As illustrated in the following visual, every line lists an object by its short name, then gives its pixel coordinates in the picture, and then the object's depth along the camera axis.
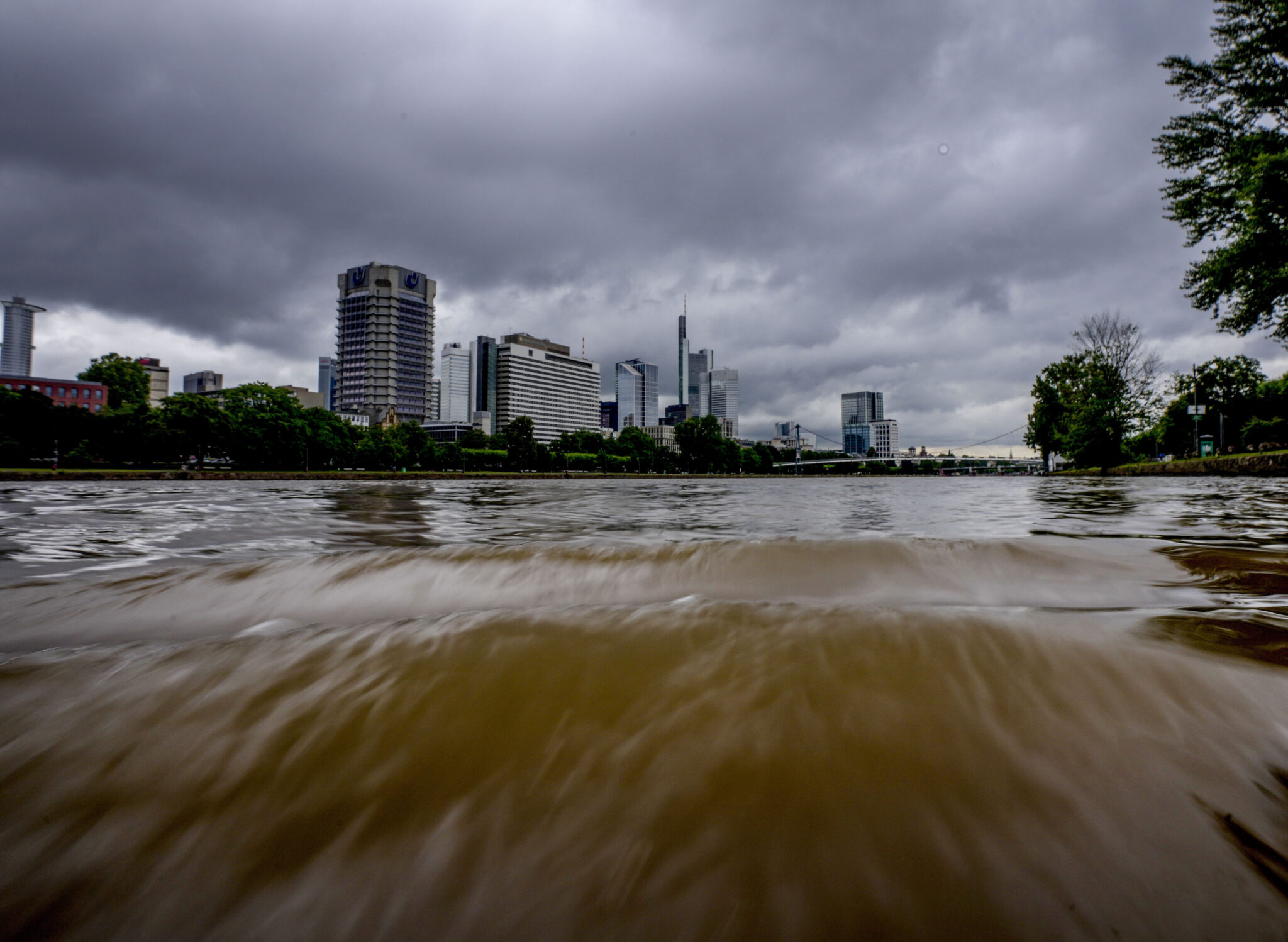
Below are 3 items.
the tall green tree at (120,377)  85.81
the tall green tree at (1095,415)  42.78
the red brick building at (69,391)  89.00
